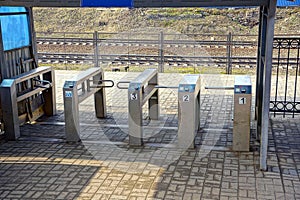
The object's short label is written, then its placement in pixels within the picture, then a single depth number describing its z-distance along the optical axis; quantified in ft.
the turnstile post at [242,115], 17.78
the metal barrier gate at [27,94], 19.88
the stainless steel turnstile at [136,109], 18.70
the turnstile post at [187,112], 17.97
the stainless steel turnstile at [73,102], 19.21
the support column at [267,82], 14.78
